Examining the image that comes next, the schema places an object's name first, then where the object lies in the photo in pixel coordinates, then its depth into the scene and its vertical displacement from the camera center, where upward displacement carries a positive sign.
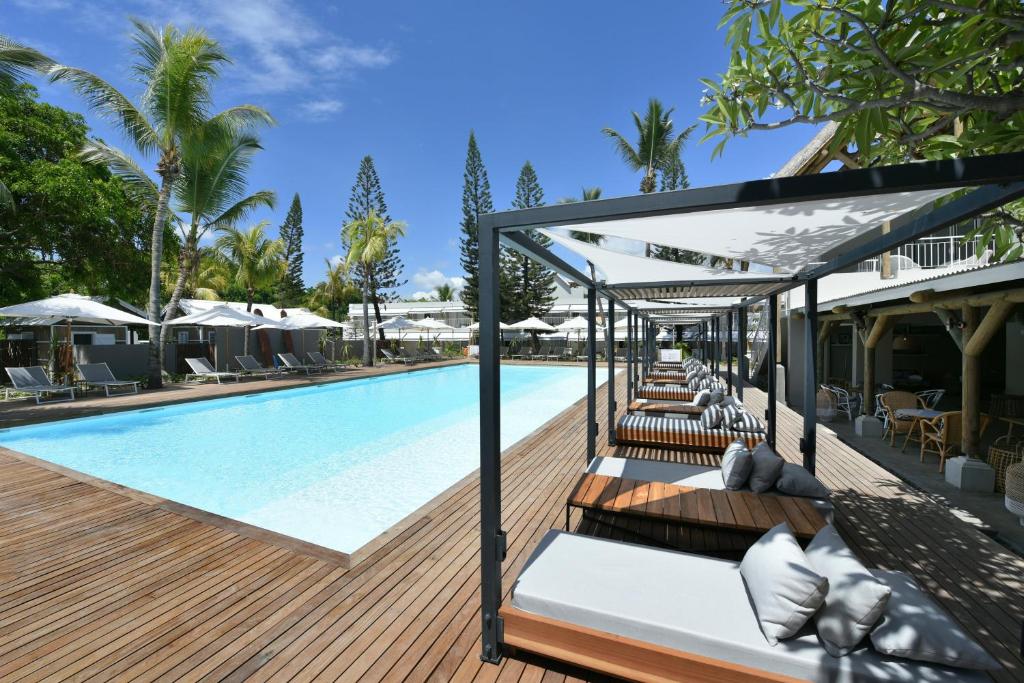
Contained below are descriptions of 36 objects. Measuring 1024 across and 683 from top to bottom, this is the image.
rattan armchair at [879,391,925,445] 6.22 -0.86
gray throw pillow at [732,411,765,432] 5.14 -0.95
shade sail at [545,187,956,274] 2.08 +0.62
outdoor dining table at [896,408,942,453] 5.57 -0.91
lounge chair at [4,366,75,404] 9.09 -0.76
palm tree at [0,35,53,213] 7.98 +5.00
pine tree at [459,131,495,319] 27.31 +8.49
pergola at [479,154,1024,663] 1.50 +0.53
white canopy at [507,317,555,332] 21.32 +0.75
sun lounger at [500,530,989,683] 1.67 -1.15
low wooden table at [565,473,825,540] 2.75 -1.08
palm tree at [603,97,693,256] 17.08 +7.48
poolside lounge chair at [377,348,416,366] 19.87 -0.69
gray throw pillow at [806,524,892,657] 1.66 -0.99
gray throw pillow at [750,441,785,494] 3.32 -0.95
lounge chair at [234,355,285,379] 13.80 -0.71
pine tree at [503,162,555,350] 26.28 +3.12
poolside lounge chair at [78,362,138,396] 10.30 -0.74
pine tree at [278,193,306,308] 35.56 +7.07
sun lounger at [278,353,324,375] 15.26 -0.70
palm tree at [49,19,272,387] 10.48 +5.59
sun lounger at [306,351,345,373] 16.02 -0.63
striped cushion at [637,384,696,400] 8.12 -0.93
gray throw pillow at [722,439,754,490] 3.38 -0.96
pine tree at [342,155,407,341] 27.19 +8.75
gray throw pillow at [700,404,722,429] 5.20 -0.88
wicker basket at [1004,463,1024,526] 3.55 -1.19
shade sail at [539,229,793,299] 3.56 +0.64
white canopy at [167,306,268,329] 12.13 +0.69
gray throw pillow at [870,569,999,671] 1.56 -1.05
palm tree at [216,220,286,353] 20.58 +3.94
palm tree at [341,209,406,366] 18.30 +4.06
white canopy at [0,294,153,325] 8.95 +0.68
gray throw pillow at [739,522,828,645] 1.74 -0.99
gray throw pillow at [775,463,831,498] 3.22 -1.03
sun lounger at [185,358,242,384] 12.77 -0.78
